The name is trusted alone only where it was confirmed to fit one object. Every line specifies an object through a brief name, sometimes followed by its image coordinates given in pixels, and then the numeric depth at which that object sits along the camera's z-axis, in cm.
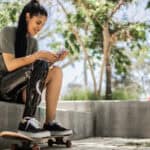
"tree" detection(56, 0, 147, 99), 811
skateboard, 323
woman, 334
